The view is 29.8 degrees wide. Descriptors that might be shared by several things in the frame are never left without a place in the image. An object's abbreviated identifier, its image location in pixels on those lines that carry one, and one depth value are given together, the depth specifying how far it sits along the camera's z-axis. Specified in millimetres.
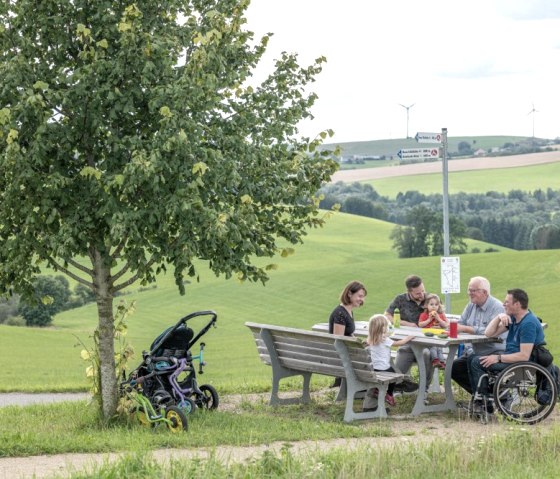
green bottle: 14359
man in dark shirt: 13930
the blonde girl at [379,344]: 12703
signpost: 15078
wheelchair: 11805
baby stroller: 12172
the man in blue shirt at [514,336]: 11938
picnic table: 12648
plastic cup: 12605
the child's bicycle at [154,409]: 11445
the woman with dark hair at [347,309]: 13156
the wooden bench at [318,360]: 12398
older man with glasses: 12844
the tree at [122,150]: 11359
